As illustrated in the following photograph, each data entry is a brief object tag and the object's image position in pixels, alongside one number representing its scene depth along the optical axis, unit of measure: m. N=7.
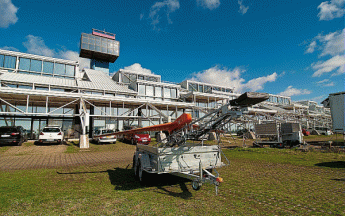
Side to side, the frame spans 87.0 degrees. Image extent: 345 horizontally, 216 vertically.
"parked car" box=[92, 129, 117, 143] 19.58
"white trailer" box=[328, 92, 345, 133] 13.52
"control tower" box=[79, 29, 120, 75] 51.50
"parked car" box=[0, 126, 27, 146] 15.26
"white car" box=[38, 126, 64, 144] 16.78
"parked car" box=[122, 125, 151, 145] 18.61
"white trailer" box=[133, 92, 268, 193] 4.73
